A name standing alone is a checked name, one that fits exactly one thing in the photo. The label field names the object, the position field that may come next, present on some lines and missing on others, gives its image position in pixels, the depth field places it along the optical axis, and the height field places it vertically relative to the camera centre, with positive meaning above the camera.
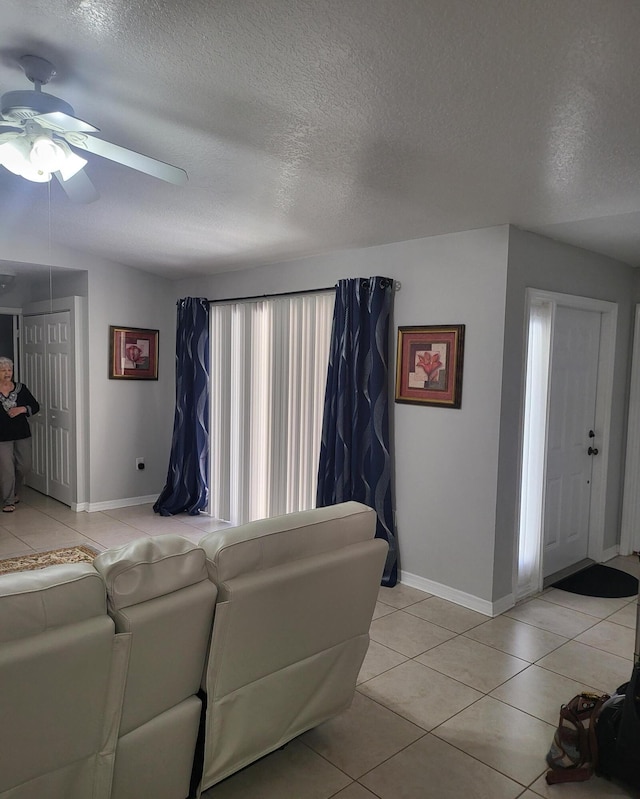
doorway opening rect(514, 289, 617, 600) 3.94 -0.32
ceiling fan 2.06 +0.84
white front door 4.21 -0.46
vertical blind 4.78 -0.31
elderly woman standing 5.78 -0.62
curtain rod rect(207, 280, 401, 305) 4.15 +0.62
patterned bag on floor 2.21 -1.44
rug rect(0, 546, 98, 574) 4.23 -1.49
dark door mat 4.11 -1.51
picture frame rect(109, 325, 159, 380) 5.89 +0.11
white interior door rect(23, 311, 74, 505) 5.93 -0.36
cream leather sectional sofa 1.48 -0.86
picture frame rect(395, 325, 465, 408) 3.80 +0.05
